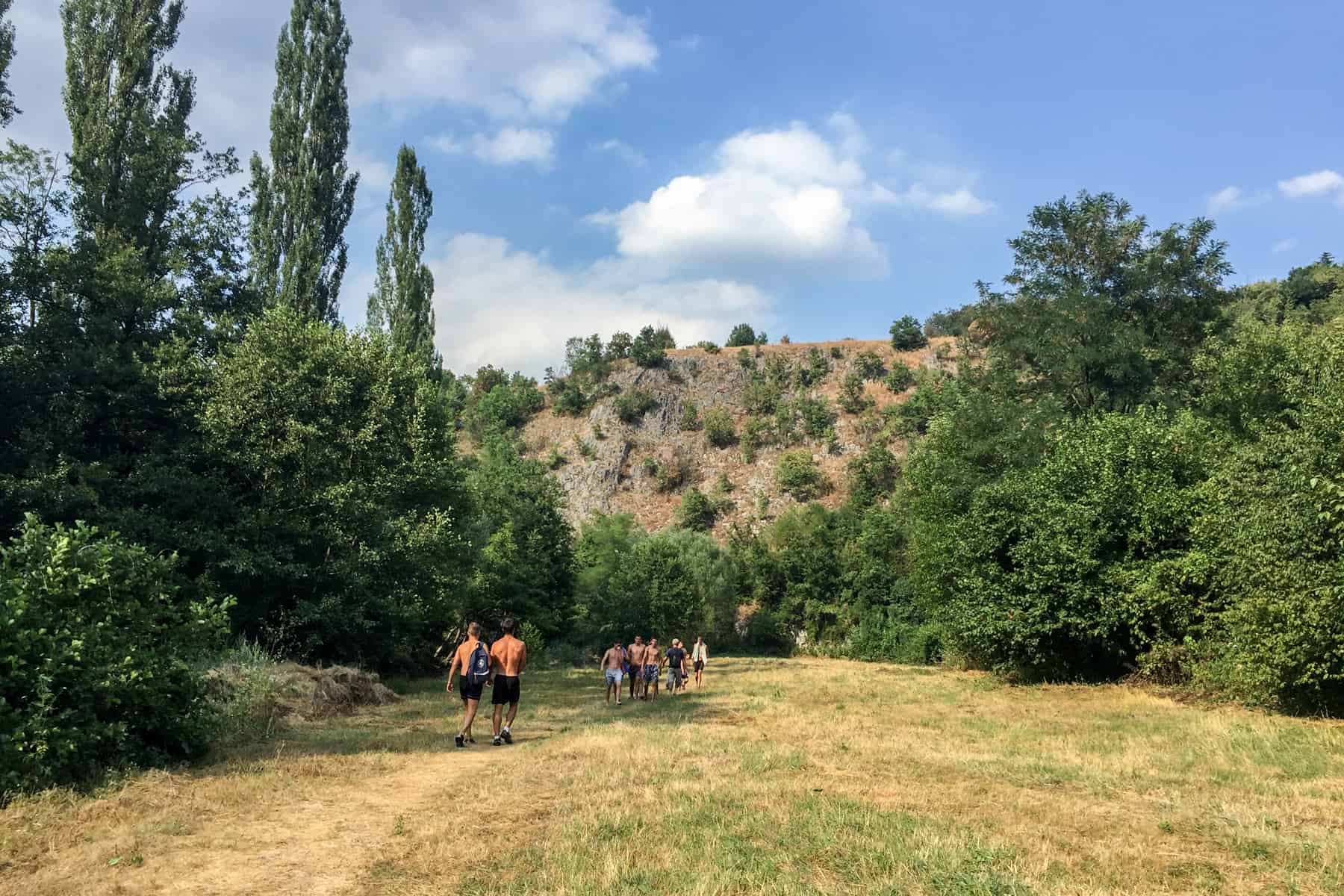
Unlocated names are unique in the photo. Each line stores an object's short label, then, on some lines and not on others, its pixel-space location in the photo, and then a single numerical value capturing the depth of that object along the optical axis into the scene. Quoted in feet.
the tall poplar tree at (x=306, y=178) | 86.74
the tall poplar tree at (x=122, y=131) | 67.31
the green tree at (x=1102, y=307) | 104.06
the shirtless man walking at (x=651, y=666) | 66.69
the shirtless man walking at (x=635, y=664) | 65.77
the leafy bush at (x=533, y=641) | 111.34
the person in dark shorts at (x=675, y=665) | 73.56
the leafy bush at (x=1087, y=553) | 66.23
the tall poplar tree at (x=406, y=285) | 105.29
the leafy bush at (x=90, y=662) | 25.90
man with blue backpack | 38.83
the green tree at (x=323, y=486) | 64.44
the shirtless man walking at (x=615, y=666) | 61.00
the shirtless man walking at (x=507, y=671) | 39.68
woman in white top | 83.56
